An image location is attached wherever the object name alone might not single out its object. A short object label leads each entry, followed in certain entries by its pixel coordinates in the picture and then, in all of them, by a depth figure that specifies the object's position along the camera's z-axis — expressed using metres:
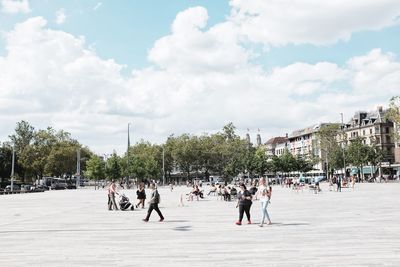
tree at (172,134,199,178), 117.06
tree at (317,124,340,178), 102.81
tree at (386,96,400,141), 59.28
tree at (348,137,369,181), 89.54
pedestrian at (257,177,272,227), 16.28
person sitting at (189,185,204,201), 34.81
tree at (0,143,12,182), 95.75
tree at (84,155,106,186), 102.88
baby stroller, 25.02
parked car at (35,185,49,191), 76.09
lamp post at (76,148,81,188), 95.37
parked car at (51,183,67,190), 87.50
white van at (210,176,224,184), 112.57
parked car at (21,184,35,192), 73.31
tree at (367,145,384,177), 90.56
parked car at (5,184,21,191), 78.19
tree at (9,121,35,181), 106.31
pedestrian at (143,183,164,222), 18.17
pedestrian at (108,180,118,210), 24.94
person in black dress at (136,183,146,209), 26.08
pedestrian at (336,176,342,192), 45.17
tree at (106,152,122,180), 101.69
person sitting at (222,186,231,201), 32.91
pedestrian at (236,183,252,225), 16.58
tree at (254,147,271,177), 114.88
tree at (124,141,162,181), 102.25
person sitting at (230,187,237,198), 34.25
